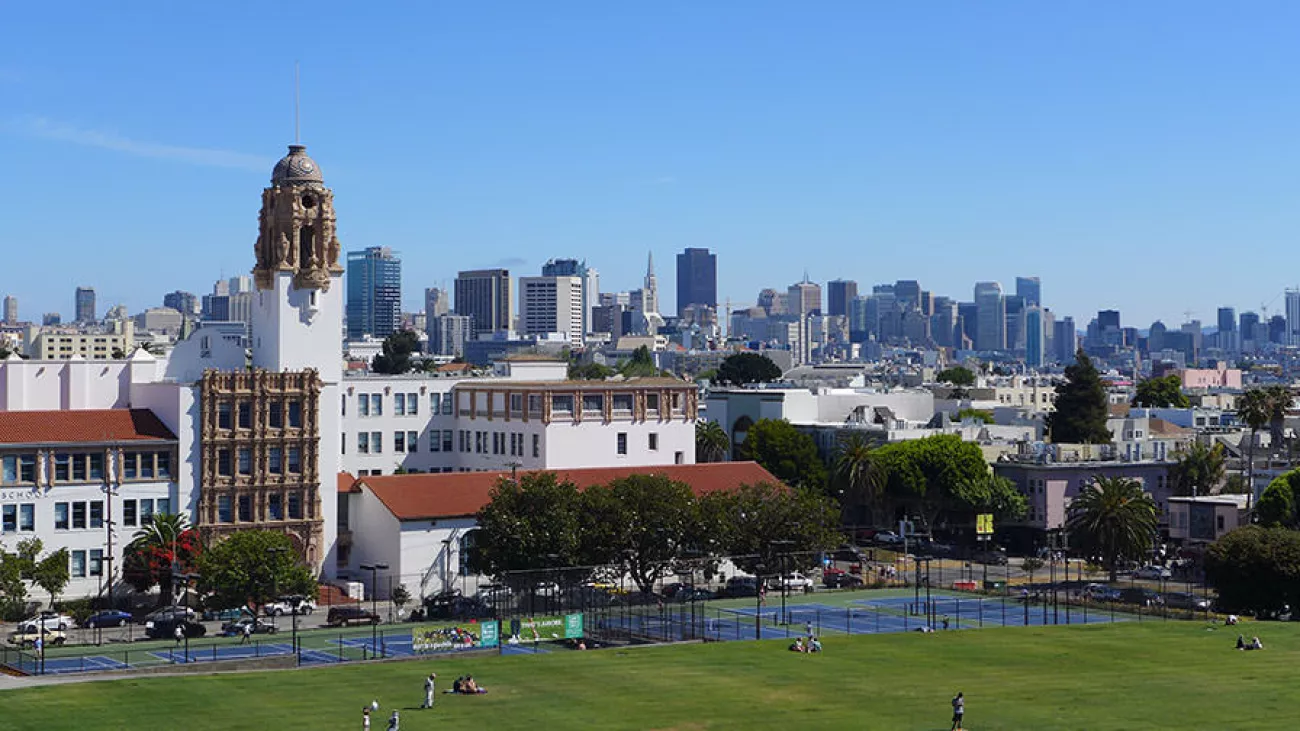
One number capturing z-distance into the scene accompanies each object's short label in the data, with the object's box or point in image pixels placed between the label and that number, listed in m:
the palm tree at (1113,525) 120.81
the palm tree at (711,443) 160.75
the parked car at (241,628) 94.28
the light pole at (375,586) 90.57
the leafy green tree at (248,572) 99.00
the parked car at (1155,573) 125.06
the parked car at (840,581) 117.50
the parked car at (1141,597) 108.25
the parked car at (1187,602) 107.77
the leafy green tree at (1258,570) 103.81
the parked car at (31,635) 89.88
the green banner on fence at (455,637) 87.69
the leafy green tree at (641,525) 107.56
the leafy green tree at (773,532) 112.50
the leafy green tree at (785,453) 153.88
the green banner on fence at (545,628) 90.62
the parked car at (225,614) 100.62
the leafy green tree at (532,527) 105.44
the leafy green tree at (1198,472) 150.62
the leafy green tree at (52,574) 101.94
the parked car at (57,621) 97.50
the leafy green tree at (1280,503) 122.88
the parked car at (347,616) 99.94
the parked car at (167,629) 93.44
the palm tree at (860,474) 144.50
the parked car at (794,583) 112.44
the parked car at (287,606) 101.88
